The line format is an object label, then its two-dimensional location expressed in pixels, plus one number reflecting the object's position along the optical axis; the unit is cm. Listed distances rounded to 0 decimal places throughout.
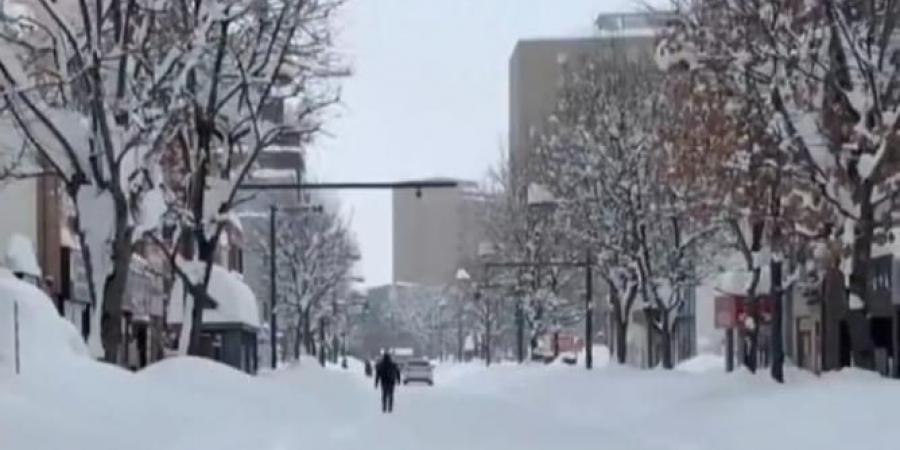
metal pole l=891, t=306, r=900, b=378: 4307
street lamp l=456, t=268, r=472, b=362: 10962
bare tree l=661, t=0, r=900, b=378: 3095
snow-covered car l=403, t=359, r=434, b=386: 8862
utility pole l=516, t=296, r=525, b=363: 9166
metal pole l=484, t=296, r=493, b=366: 11109
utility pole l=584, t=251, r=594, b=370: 6714
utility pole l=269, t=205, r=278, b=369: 6145
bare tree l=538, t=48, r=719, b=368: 5769
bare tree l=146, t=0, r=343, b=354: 3631
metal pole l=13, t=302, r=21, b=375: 2281
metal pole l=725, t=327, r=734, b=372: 5887
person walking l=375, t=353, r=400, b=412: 4553
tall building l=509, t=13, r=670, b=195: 15625
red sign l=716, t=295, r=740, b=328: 5591
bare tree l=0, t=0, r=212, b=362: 2998
